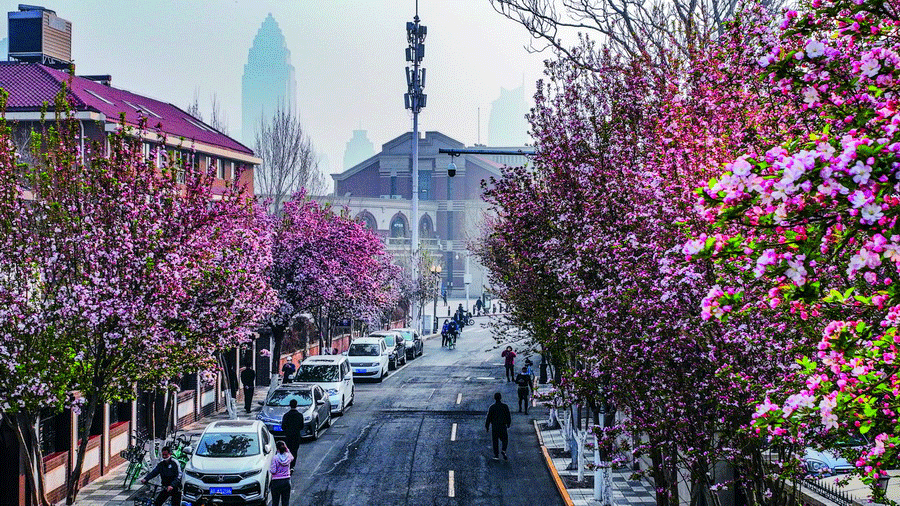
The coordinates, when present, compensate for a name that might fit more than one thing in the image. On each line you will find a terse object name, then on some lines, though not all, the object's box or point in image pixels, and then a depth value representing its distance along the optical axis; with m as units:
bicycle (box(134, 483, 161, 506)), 18.50
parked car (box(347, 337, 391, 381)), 41.38
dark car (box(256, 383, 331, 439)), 26.39
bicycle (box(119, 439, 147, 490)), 21.50
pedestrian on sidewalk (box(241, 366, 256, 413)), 32.34
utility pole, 59.88
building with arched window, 112.69
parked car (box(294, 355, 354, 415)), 31.53
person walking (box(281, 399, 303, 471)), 21.92
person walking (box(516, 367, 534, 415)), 32.94
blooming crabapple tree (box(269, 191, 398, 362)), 35.19
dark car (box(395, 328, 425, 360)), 51.92
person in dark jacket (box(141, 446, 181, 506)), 18.14
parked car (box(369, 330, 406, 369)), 47.00
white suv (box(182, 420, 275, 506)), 18.91
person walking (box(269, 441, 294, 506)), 17.83
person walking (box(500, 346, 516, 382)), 39.91
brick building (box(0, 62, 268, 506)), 20.02
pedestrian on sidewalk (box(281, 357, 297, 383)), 36.19
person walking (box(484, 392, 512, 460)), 24.12
